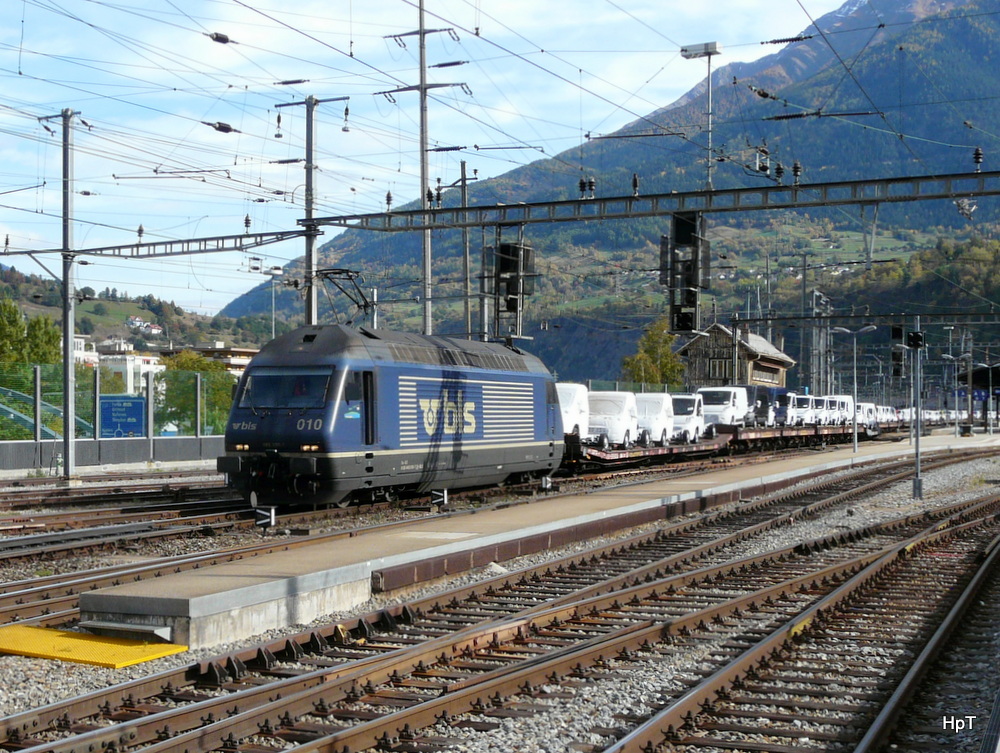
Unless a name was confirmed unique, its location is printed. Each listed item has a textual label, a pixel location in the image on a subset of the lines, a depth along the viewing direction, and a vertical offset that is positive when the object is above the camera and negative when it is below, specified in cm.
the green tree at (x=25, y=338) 7525 +377
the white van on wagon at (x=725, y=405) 4672 -28
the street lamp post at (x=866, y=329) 5634 +362
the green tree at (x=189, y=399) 3641 -14
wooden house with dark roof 8781 +321
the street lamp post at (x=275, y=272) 4271 +478
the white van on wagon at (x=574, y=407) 3197 -28
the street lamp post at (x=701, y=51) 2825 +874
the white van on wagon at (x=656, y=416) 3775 -61
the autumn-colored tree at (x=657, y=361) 7775 +257
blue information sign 3469 -67
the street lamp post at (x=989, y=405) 7012 -34
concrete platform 988 -194
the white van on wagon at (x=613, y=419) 3425 -66
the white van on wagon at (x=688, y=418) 4091 -73
